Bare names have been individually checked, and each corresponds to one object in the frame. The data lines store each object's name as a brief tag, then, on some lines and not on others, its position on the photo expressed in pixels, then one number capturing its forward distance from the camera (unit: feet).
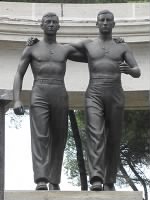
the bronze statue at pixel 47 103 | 41.92
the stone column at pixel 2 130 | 37.34
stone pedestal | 39.76
